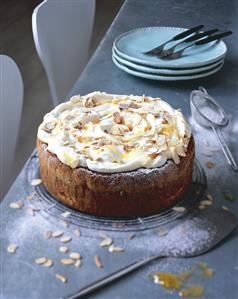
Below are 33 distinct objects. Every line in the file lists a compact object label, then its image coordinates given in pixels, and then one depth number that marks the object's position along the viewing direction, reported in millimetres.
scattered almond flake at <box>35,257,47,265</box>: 862
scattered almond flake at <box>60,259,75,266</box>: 865
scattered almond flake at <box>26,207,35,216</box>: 942
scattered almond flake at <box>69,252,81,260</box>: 873
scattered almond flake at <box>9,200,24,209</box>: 951
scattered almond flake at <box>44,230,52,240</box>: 903
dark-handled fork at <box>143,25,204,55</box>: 1367
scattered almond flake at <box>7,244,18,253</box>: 879
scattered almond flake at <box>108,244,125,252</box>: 886
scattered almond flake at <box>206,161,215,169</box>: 1057
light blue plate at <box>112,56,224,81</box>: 1300
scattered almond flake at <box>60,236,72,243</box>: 898
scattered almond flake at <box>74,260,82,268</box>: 863
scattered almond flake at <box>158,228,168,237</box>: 913
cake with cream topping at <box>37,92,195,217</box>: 921
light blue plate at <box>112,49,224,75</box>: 1297
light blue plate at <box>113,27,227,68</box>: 1310
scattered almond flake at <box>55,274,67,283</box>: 841
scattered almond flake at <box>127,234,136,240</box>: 905
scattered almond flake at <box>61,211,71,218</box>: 943
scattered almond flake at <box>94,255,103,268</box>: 864
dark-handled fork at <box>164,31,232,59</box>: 1362
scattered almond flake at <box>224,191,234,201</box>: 991
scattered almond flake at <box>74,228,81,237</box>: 909
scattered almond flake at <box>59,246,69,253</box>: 882
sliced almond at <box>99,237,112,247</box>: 893
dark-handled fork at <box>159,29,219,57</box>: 1388
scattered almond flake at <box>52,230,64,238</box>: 906
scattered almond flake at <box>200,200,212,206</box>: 976
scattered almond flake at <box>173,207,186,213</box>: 960
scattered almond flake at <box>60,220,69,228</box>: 925
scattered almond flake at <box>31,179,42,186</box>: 1001
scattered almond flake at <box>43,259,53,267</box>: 860
